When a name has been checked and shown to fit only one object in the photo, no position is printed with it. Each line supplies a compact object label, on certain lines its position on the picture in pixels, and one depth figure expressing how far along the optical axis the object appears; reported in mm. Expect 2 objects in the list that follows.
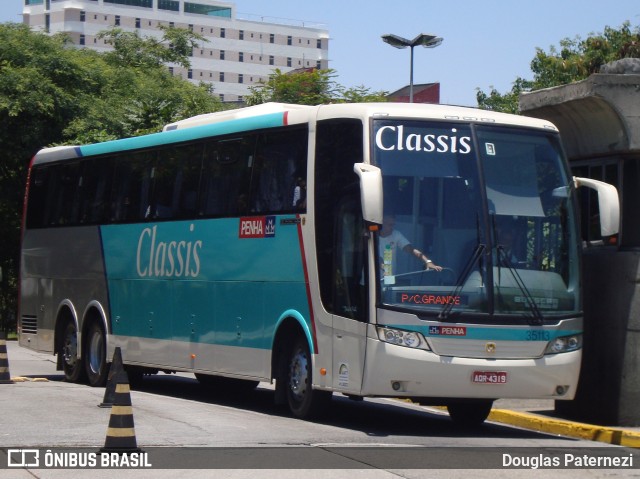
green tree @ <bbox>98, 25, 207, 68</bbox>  56406
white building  133125
